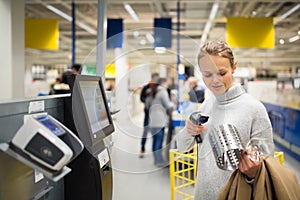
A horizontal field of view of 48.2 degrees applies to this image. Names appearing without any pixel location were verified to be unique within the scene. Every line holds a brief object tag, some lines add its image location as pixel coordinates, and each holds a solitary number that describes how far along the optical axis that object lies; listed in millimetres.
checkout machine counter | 886
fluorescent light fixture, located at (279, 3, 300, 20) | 7900
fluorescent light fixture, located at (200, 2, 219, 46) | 7990
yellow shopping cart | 2002
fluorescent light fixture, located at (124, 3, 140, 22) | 8219
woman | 1258
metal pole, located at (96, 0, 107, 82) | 1597
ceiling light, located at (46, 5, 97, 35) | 8931
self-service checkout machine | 1277
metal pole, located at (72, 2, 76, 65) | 7911
